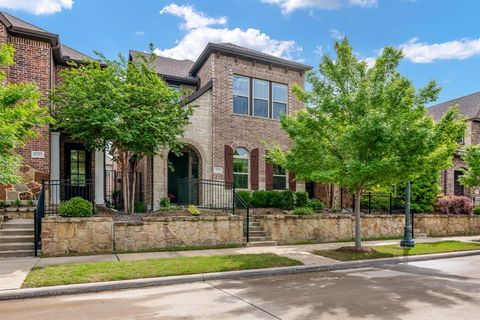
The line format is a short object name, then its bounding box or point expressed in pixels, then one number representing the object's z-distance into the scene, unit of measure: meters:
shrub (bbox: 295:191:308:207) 15.68
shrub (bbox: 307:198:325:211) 15.55
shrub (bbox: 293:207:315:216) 13.52
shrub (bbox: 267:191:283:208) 15.27
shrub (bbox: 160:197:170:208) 14.00
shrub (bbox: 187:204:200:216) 12.04
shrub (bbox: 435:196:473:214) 17.86
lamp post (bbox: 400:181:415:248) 12.10
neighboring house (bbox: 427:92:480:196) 23.30
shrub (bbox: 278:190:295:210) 15.06
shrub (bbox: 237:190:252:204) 15.42
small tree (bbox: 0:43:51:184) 8.35
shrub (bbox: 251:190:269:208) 15.23
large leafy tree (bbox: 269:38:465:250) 9.31
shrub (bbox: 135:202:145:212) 14.89
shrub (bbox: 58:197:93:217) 10.26
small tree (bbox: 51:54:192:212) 11.71
